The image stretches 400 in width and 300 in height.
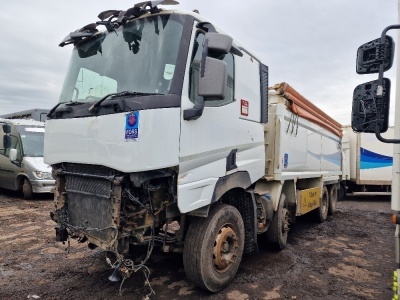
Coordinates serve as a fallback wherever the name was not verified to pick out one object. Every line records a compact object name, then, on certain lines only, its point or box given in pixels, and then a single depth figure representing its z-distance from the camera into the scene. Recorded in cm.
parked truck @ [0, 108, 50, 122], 1315
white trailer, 1274
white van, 955
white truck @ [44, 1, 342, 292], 292
